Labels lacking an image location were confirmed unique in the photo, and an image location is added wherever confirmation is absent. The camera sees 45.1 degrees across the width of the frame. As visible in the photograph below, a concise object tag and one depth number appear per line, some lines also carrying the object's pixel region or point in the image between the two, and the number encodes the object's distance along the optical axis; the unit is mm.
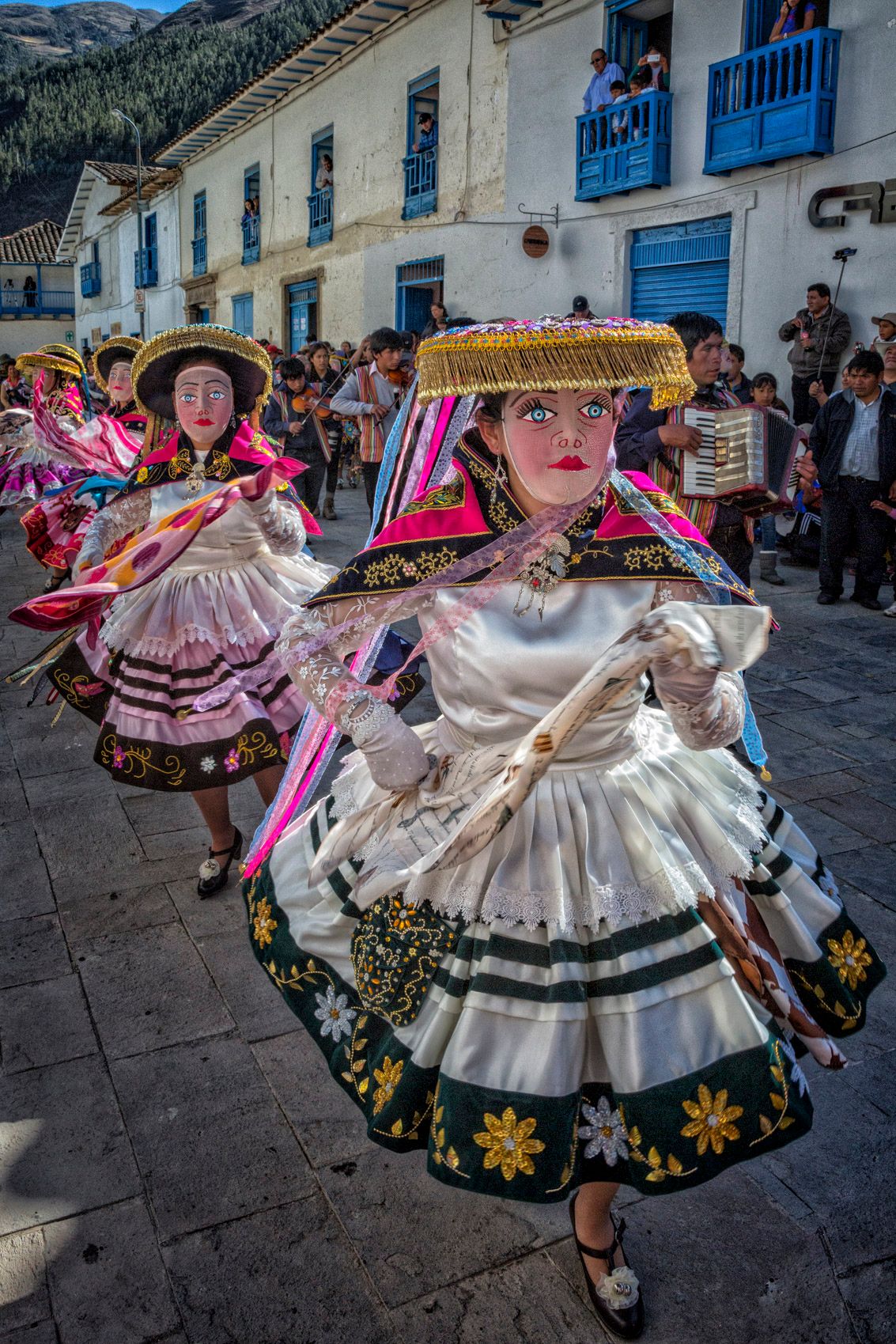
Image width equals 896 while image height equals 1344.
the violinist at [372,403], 10750
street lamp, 30281
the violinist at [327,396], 12562
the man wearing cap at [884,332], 9742
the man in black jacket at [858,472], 8703
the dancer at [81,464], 5344
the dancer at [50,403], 7855
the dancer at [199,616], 4109
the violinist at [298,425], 11719
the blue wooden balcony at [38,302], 47781
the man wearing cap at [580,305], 13219
